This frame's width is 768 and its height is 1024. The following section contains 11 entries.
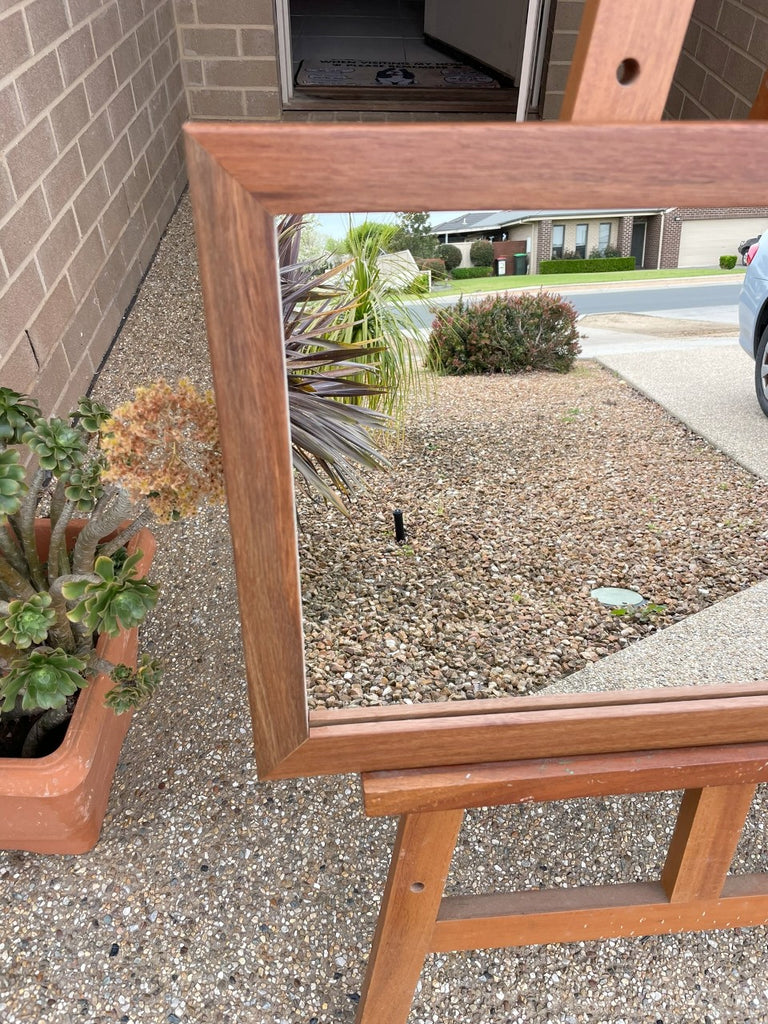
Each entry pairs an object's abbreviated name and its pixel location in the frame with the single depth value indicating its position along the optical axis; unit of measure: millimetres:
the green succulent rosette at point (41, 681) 964
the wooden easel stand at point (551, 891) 812
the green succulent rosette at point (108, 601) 928
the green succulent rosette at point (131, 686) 1071
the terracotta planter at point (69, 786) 1075
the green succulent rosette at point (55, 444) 981
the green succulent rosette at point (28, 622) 952
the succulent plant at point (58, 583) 941
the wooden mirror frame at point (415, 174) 510
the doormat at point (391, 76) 3775
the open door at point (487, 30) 3775
